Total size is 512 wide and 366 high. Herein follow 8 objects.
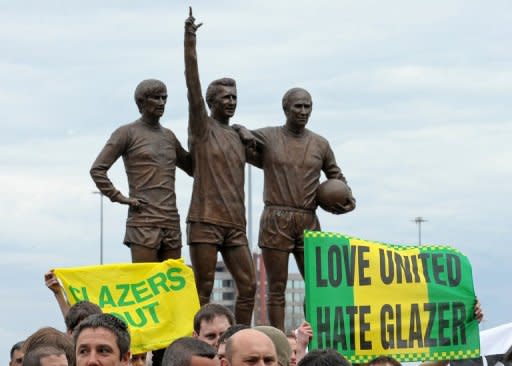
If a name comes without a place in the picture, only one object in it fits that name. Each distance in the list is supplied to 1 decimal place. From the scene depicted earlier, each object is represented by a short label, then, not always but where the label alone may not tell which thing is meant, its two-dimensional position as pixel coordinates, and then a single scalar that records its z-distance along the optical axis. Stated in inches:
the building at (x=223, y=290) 5078.7
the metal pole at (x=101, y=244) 2198.7
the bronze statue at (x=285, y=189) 673.6
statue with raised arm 660.1
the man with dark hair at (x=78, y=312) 502.6
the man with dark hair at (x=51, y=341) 455.5
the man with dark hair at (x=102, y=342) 402.9
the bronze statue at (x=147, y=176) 652.7
